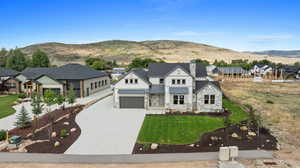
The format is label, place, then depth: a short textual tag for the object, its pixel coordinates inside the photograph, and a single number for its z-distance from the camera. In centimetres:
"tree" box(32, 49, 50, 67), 7269
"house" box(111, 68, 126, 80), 6385
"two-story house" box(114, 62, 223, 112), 2339
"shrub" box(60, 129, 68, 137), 1568
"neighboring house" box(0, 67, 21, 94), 3794
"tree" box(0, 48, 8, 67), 7396
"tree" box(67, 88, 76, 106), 2401
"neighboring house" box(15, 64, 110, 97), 3347
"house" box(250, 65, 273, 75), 7481
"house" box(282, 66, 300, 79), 6914
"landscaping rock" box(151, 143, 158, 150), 1325
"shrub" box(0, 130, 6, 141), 1508
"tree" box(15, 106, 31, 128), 1756
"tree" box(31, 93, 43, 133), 1842
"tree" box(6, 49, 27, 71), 6744
